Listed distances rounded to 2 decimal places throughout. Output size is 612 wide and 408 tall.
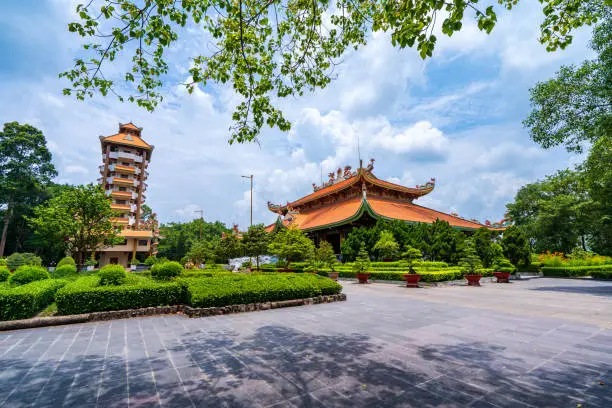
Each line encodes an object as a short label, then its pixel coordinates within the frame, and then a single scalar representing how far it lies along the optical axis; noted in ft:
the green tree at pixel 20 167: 113.80
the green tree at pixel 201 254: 104.98
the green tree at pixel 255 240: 78.74
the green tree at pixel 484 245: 64.64
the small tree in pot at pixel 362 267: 54.54
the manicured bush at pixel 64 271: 47.52
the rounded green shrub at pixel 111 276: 26.94
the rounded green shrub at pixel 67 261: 58.95
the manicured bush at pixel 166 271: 40.96
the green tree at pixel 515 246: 72.43
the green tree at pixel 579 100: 38.06
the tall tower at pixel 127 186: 126.66
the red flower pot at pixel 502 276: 56.61
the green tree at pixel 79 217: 58.90
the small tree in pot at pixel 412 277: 45.32
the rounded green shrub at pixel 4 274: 43.65
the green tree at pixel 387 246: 62.85
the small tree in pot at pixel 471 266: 48.21
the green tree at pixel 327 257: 67.70
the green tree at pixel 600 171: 38.79
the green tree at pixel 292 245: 70.23
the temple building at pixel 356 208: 83.20
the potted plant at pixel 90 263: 85.85
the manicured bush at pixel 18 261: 64.18
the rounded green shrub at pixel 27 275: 33.63
